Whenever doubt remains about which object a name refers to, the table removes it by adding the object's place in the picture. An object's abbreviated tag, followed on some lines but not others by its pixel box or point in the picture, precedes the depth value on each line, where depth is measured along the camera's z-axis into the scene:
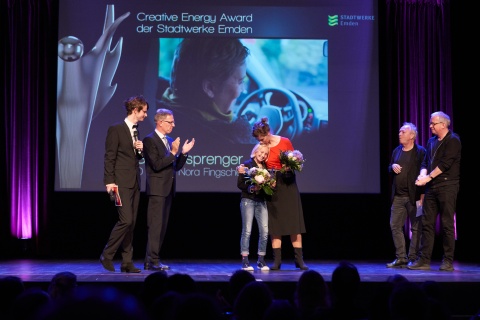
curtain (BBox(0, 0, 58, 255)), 8.29
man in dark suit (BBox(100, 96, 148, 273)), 5.85
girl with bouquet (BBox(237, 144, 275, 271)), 6.22
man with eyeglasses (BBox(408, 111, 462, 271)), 6.41
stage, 4.78
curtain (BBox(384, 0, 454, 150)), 8.52
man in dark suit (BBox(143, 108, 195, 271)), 6.08
